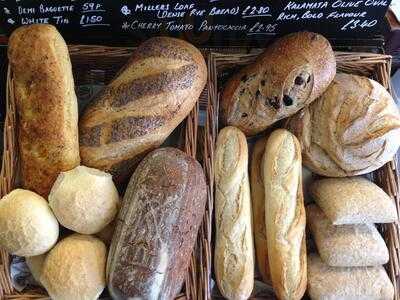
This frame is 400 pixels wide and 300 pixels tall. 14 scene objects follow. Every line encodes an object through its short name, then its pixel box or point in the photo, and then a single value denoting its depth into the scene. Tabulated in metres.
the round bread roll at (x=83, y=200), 1.17
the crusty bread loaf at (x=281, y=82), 1.34
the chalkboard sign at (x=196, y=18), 1.35
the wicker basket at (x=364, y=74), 1.42
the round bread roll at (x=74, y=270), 1.15
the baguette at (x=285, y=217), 1.32
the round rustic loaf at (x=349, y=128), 1.35
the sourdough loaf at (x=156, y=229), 1.15
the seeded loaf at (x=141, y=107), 1.26
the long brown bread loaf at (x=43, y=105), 1.22
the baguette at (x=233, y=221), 1.32
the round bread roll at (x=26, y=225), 1.15
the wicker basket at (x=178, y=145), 1.24
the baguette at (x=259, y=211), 1.39
